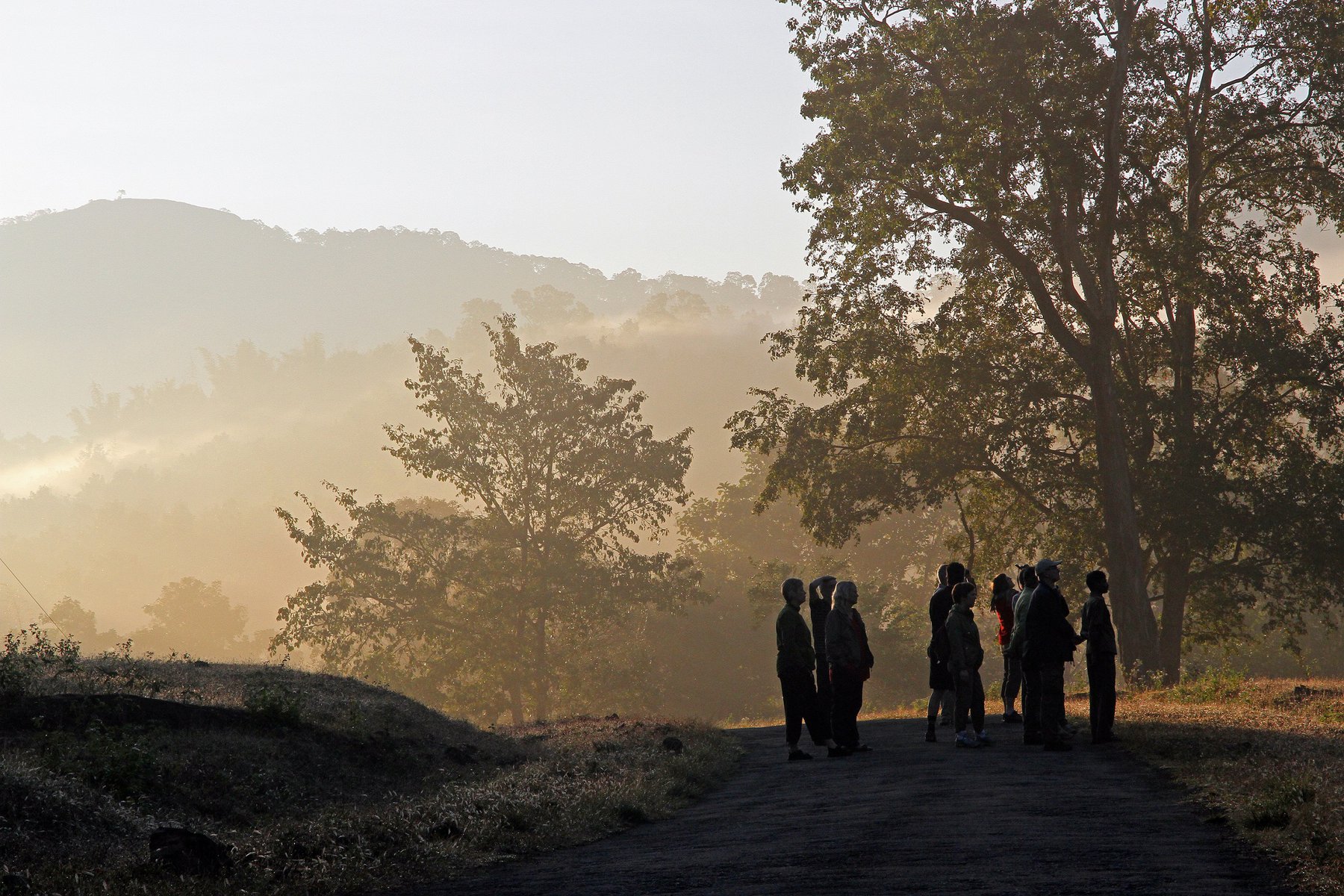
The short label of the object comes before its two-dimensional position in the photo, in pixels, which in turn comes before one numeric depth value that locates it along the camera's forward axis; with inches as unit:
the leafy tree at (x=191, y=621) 4810.5
